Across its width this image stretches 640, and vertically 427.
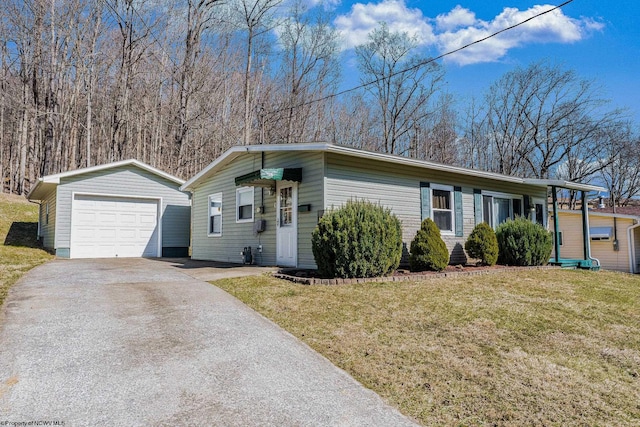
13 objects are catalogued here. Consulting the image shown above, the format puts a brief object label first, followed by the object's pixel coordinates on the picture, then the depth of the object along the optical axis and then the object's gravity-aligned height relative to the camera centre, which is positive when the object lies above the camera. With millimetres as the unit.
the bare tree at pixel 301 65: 23953 +10025
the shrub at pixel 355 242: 7738 -178
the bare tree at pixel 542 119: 25797 +7278
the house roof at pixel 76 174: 13386 +1978
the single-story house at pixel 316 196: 9406 +996
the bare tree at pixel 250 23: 21844 +11340
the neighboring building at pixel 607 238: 18672 -288
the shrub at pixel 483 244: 10711 -315
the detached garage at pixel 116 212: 13766 +751
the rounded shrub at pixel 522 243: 11188 -297
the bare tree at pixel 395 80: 25281 +9585
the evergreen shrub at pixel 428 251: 9383 -425
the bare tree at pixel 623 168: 28047 +4588
